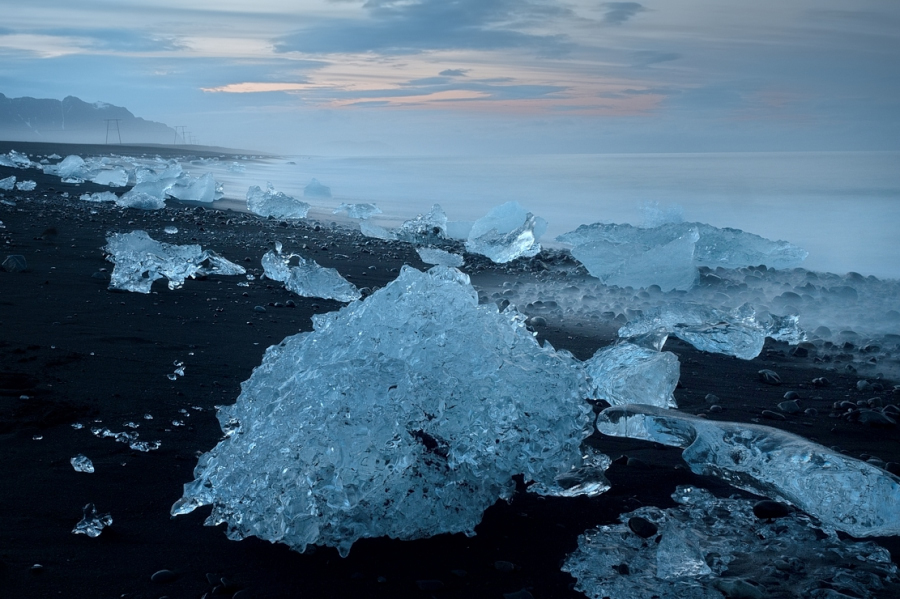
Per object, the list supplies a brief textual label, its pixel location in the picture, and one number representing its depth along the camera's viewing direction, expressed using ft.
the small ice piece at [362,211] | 42.32
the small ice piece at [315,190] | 60.44
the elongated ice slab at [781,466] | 6.75
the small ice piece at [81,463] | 7.27
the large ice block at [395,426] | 6.20
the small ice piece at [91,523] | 6.15
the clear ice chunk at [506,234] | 25.72
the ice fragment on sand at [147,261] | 15.67
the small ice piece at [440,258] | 24.08
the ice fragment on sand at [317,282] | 17.07
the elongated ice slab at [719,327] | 13.94
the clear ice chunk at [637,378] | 10.28
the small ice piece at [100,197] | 37.68
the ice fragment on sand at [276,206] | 37.42
